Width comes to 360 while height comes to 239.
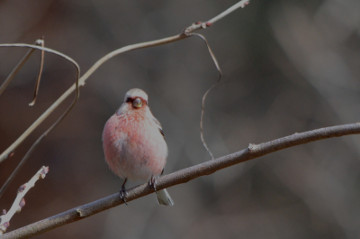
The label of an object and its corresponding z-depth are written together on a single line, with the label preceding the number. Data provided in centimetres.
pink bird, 950
